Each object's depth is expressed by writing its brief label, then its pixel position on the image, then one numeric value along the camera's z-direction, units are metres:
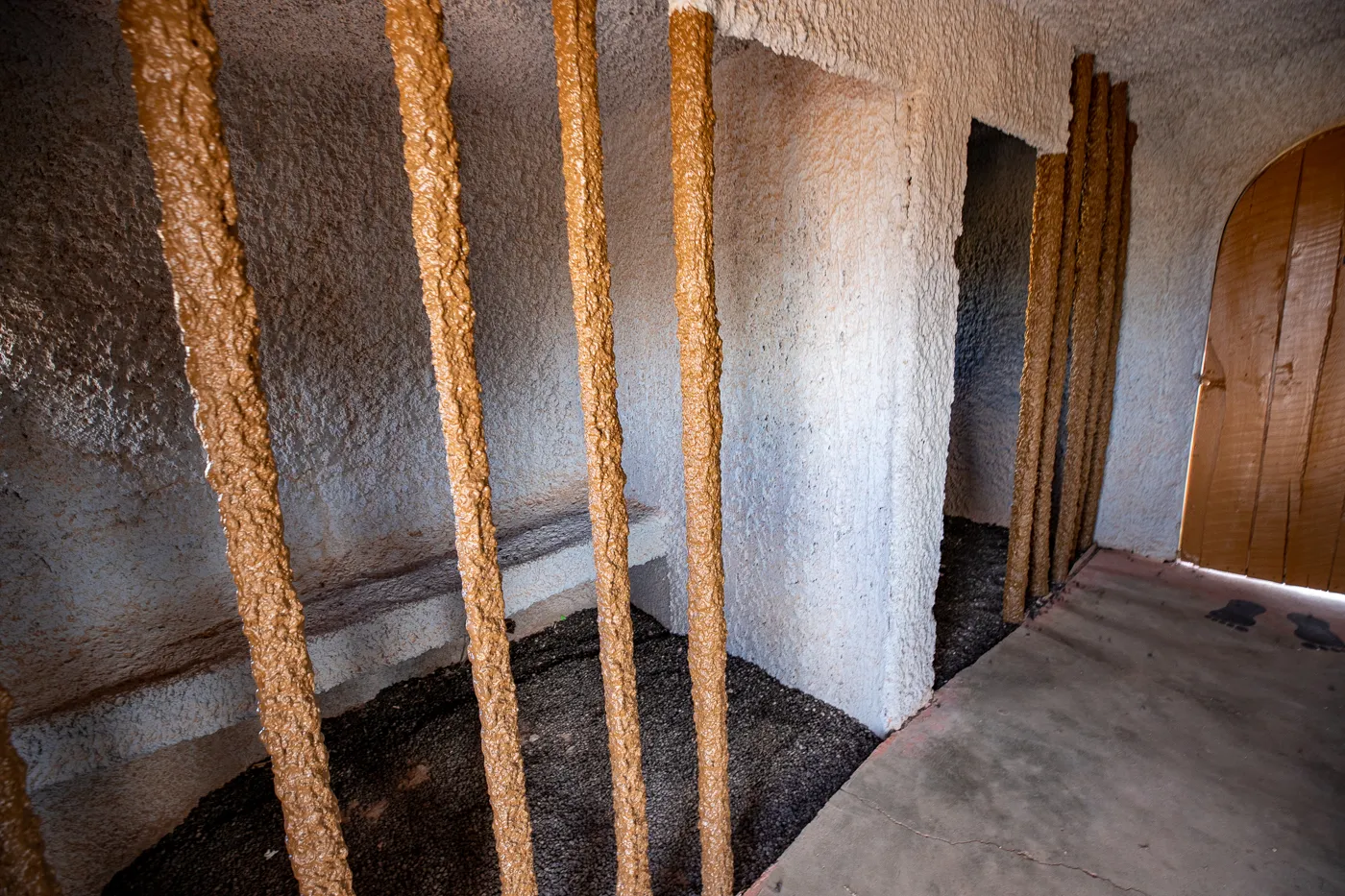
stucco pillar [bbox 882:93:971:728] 2.00
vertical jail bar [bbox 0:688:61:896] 0.81
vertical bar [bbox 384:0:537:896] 0.97
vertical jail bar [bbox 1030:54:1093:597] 2.71
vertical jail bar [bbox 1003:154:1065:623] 2.63
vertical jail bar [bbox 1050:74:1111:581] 2.91
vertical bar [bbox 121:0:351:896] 0.78
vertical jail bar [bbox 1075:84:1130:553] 3.14
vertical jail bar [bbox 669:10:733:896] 1.33
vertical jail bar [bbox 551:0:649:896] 1.16
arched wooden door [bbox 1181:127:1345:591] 3.02
